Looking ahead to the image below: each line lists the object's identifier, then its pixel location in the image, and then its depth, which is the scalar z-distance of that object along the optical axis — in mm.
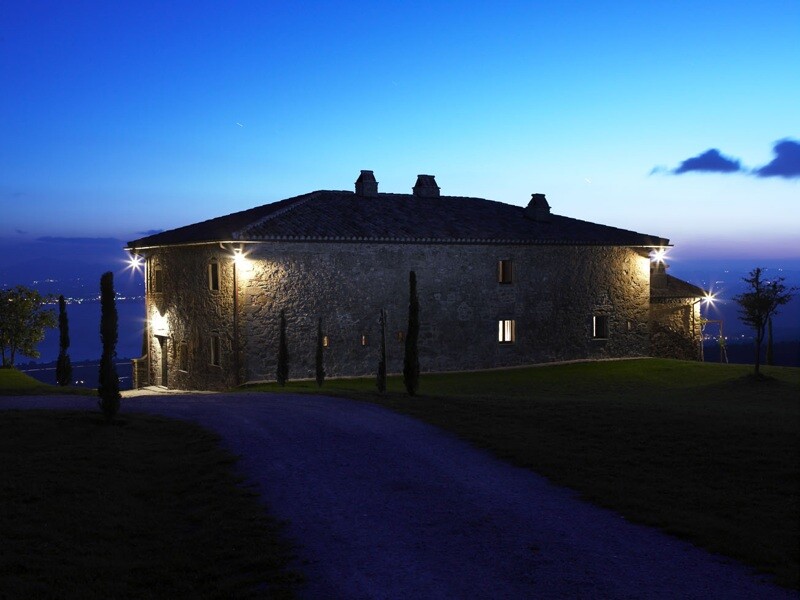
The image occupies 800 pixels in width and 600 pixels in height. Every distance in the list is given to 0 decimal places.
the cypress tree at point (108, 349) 16875
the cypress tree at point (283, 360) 28156
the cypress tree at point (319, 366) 26984
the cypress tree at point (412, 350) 22312
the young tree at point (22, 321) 42688
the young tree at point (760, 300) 31031
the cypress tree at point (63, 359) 31703
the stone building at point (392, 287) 30328
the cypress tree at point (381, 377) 23469
